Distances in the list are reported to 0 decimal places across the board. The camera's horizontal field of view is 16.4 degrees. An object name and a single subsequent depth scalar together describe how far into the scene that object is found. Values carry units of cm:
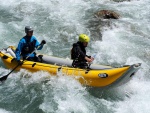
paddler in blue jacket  1565
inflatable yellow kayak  1412
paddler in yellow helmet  1461
